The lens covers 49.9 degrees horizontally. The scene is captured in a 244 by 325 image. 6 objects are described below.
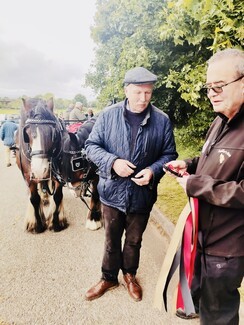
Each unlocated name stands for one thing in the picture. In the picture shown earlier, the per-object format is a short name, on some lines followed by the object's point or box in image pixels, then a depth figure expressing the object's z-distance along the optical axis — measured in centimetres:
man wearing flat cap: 227
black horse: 406
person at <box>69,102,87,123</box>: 959
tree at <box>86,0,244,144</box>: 303
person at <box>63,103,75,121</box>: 1138
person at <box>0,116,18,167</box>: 978
